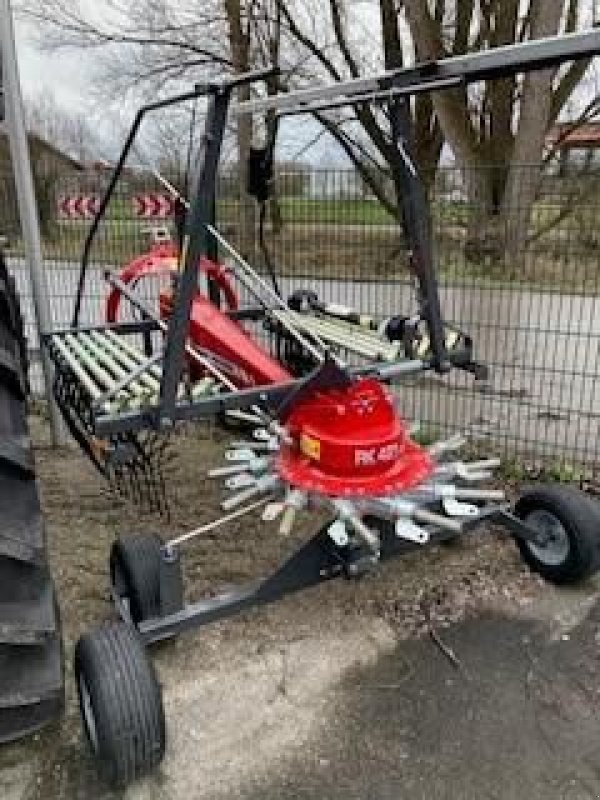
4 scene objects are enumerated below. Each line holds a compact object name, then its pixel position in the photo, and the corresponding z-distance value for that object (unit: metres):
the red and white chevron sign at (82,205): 5.17
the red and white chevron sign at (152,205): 4.94
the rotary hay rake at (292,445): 2.17
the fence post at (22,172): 3.52
